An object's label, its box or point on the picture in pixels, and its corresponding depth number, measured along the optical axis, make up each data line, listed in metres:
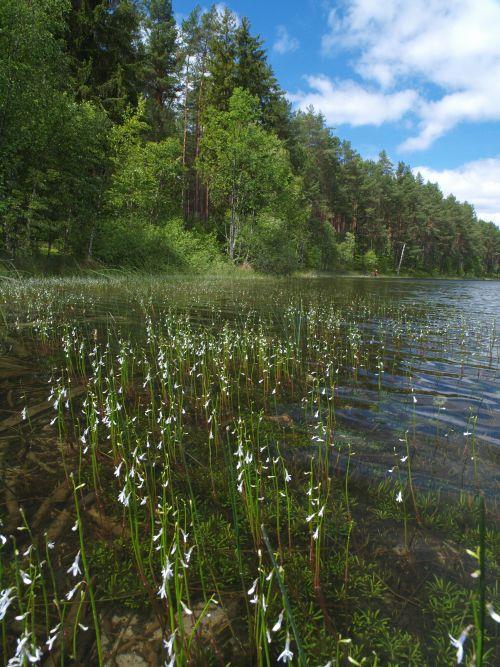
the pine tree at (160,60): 46.78
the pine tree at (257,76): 47.22
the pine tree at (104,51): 32.09
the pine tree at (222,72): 46.38
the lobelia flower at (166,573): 1.83
